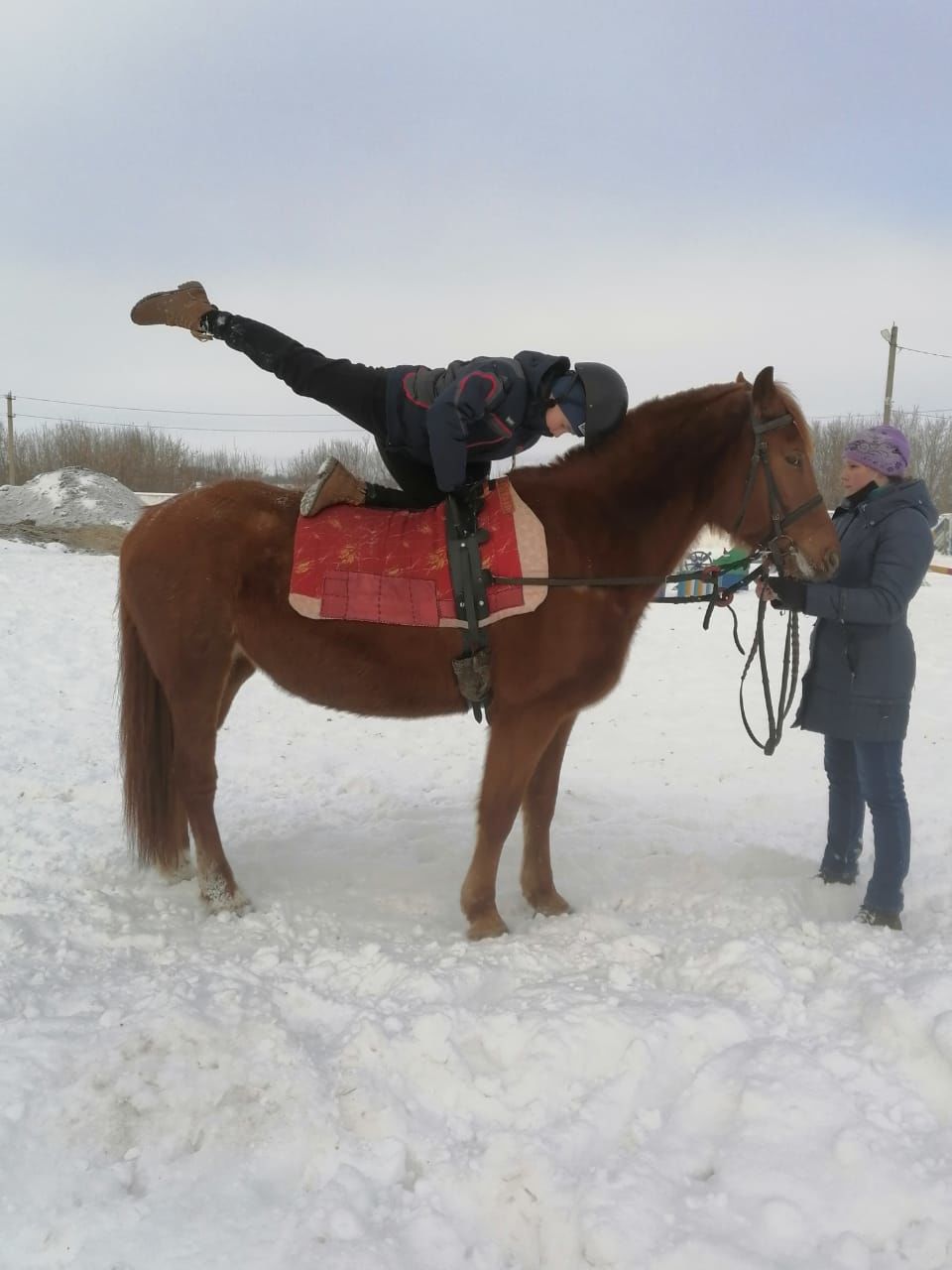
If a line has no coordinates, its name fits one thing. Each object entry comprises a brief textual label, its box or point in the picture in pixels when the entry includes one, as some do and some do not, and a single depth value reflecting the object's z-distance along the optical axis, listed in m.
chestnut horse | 3.25
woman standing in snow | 3.21
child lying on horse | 3.09
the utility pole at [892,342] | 22.42
